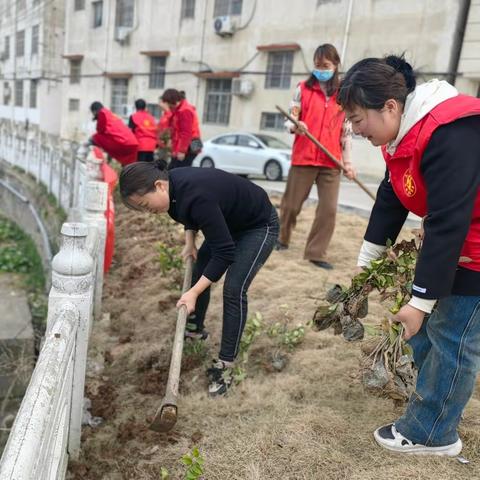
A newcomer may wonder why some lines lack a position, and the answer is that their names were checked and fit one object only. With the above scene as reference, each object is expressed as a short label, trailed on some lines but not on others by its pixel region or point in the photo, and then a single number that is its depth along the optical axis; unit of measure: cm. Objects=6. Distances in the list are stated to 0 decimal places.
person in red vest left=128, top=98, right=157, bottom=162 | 681
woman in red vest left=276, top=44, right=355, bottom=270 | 409
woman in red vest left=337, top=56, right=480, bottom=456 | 155
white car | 1195
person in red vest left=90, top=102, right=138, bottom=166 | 600
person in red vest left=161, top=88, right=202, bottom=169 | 626
